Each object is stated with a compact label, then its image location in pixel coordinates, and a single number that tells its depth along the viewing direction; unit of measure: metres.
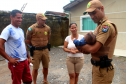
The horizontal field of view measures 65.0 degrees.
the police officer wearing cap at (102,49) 1.48
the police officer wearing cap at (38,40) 2.98
